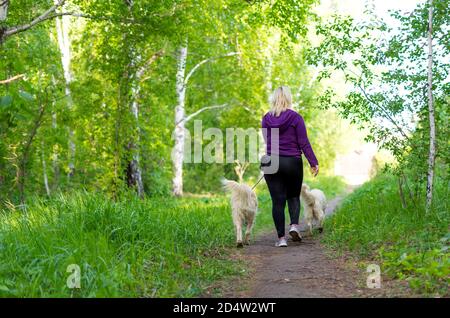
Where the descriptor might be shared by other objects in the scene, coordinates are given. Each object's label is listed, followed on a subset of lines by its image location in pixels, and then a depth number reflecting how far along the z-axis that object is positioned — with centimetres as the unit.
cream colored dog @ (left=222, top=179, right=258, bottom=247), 665
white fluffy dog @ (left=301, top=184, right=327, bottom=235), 761
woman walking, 643
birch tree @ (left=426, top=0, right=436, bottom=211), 630
